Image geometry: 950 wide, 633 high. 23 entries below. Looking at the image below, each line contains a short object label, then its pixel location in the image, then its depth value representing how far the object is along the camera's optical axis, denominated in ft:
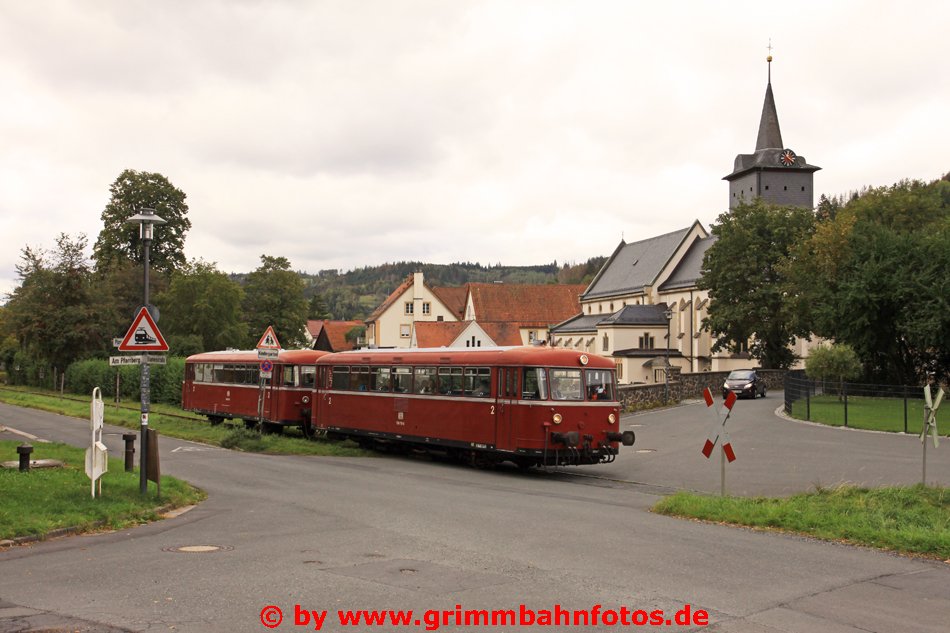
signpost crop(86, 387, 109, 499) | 44.01
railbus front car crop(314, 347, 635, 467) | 67.51
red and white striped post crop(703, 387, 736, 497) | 47.55
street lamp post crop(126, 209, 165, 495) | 47.19
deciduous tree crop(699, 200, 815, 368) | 192.65
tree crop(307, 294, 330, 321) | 493.36
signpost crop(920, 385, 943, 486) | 48.84
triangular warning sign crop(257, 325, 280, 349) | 80.48
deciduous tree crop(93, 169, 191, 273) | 235.61
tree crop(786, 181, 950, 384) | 126.62
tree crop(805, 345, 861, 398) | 131.75
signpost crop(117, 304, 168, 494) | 47.46
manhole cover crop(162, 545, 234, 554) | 34.37
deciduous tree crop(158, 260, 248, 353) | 201.36
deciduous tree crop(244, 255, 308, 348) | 266.98
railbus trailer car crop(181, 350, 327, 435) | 100.37
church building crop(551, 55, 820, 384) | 255.70
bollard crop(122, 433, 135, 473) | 56.08
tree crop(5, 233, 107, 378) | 177.88
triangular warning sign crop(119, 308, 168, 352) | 47.65
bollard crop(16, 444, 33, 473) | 52.70
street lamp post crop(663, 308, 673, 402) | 270.46
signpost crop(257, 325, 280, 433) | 79.46
